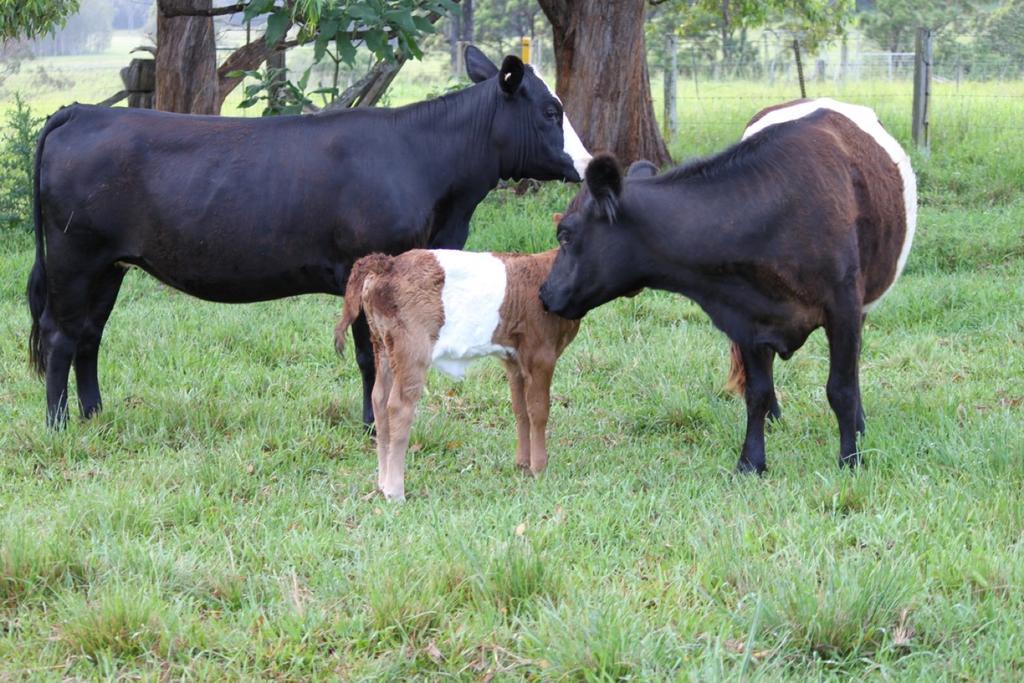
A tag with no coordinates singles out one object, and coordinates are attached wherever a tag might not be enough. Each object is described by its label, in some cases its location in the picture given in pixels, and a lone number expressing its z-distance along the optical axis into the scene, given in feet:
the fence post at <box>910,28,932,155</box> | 46.96
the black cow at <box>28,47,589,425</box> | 19.42
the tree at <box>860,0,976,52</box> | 128.88
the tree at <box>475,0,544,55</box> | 124.16
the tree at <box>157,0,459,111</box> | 24.20
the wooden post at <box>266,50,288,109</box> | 32.32
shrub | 36.27
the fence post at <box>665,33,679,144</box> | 56.70
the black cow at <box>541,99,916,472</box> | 16.85
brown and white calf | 16.48
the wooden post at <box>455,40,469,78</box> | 63.57
